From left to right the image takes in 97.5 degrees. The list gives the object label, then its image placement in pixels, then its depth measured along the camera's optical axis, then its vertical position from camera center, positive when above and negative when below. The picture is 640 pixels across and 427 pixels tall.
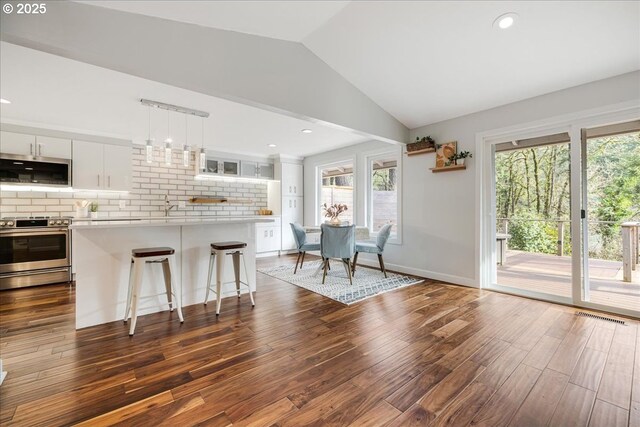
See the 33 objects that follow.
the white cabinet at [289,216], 6.33 -0.04
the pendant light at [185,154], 3.20 +0.70
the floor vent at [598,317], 2.60 -1.00
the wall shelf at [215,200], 5.29 +0.29
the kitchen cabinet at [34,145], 3.55 +0.92
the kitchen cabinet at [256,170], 5.94 +0.98
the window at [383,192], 4.88 +0.39
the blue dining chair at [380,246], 4.19 -0.48
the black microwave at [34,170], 3.52 +0.59
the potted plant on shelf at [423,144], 4.06 +1.04
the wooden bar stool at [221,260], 2.83 -0.49
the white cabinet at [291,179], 6.29 +0.80
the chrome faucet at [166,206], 5.00 +0.15
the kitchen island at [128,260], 2.50 -0.44
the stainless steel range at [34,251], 3.52 -0.48
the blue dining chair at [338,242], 3.88 -0.39
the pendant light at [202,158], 3.23 +0.66
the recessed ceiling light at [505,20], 2.28 +1.61
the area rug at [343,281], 3.42 -0.95
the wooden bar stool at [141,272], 2.40 -0.55
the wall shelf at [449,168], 3.76 +0.63
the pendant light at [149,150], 2.84 +0.66
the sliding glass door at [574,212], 2.86 +0.02
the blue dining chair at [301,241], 4.49 -0.44
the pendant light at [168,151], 2.94 +0.68
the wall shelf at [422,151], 4.07 +0.94
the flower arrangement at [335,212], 4.65 +0.04
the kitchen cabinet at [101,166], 4.03 +0.73
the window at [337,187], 5.95 +0.61
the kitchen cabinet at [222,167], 5.43 +0.95
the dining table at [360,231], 4.82 -0.30
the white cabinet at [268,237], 5.96 -0.48
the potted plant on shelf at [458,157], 3.73 +0.77
